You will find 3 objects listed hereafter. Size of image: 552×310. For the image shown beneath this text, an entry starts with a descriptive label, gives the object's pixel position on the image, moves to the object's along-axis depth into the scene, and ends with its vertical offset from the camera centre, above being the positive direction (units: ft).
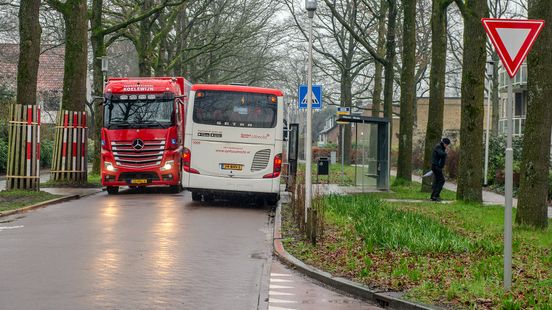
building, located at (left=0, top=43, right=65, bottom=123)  175.34 +18.99
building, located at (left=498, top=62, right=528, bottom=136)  172.96 +16.79
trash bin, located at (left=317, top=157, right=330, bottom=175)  112.16 -0.20
